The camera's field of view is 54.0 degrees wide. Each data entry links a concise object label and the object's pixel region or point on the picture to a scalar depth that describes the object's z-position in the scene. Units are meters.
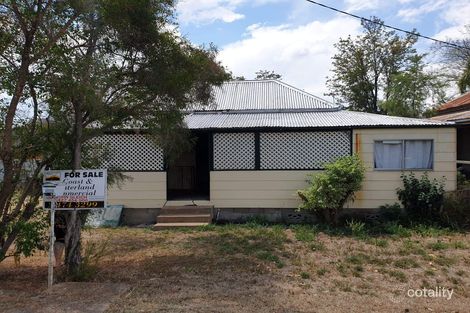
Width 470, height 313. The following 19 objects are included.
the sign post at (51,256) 6.15
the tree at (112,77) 6.26
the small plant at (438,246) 8.92
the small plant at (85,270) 6.69
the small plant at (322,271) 7.18
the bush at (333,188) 11.06
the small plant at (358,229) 10.37
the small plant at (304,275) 7.02
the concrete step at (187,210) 12.20
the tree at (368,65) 32.36
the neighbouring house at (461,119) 15.03
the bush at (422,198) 11.35
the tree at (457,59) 27.84
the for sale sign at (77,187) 6.41
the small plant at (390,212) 11.67
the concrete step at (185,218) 11.85
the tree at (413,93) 24.02
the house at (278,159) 12.12
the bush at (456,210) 11.21
